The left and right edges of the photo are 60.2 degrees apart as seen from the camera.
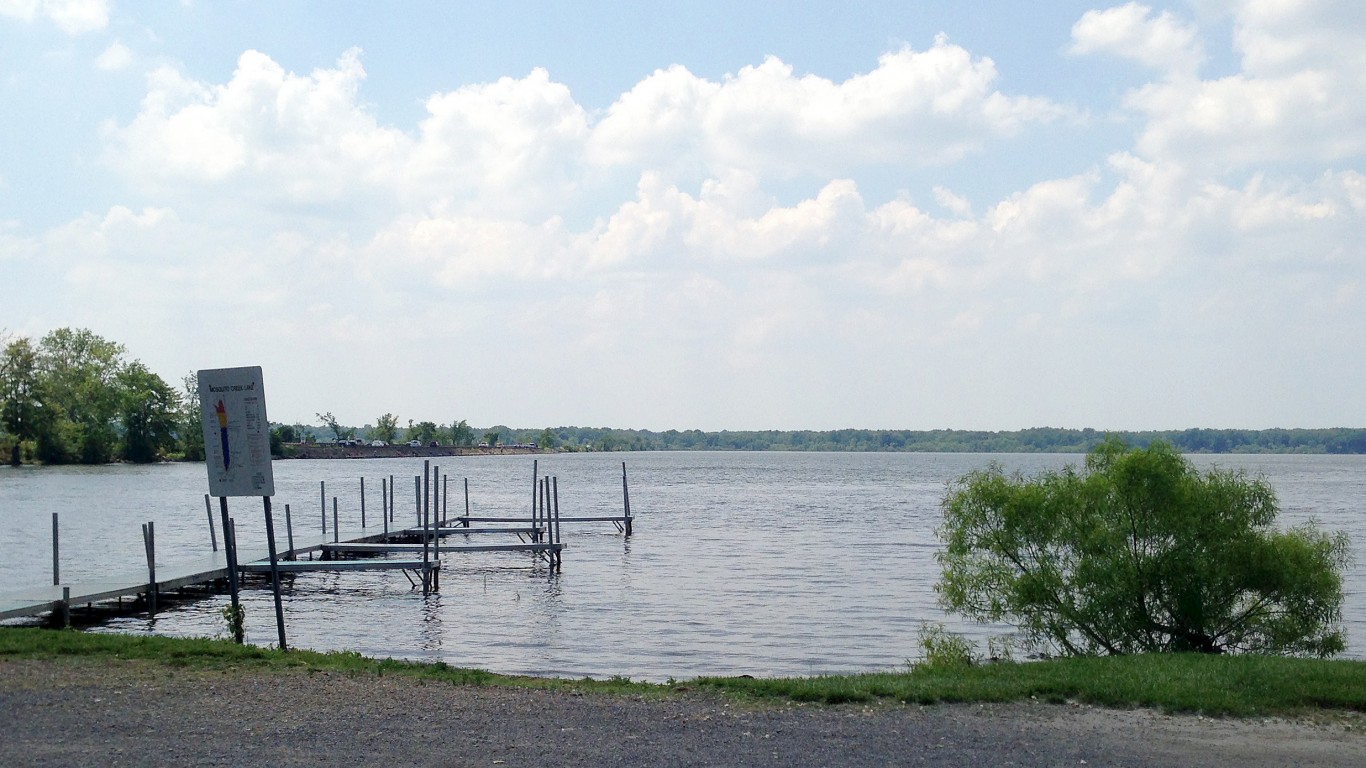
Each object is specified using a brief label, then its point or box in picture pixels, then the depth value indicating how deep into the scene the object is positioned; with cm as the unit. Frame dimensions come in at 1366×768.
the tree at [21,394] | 10894
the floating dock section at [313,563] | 2116
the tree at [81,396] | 11462
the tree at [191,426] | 13475
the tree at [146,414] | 12162
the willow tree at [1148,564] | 1557
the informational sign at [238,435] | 1413
